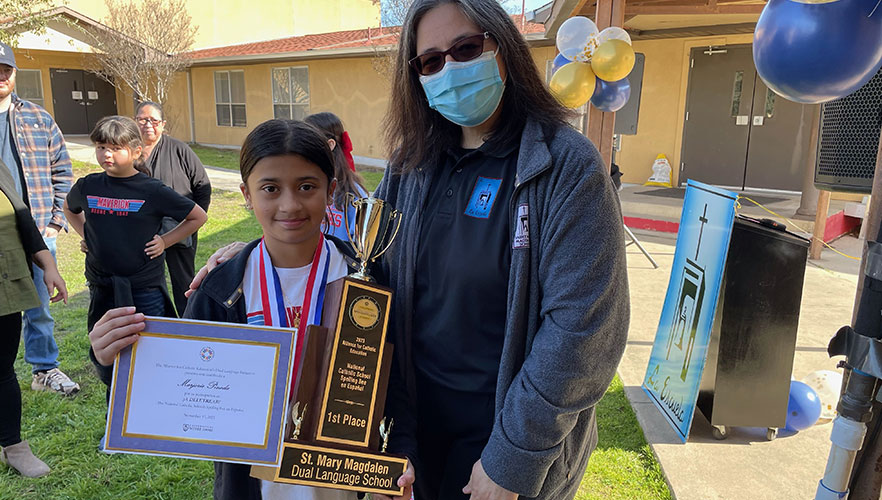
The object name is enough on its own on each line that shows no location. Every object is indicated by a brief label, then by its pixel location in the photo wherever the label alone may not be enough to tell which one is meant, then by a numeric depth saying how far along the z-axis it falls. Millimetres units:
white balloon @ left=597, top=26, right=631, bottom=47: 5168
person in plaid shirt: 3756
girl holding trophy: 1576
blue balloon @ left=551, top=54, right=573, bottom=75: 5784
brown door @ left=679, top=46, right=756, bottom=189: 10617
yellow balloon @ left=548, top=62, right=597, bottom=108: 5078
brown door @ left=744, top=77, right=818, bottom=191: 10250
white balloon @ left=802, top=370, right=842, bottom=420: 3443
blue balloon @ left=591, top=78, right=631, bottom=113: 5406
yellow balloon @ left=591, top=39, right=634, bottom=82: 5086
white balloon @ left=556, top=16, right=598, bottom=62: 5344
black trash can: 2984
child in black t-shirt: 3373
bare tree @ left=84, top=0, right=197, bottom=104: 17234
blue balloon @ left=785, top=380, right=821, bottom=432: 3271
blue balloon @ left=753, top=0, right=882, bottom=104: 1588
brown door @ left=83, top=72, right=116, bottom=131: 23203
